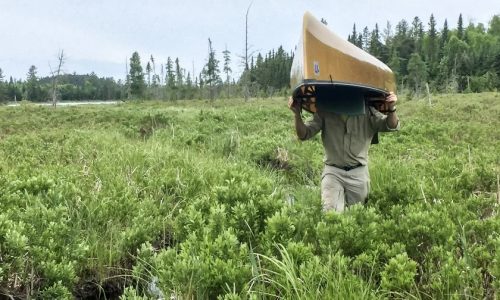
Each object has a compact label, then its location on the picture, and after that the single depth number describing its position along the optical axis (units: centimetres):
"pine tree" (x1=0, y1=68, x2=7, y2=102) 6759
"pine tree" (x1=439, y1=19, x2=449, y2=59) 7369
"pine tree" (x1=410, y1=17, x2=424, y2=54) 7914
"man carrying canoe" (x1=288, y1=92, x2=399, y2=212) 472
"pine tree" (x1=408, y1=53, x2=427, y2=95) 5547
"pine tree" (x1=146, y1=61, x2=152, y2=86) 8956
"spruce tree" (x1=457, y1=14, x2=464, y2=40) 8858
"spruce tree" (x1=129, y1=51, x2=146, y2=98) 6831
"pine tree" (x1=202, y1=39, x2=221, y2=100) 6075
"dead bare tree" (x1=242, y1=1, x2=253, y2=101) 4593
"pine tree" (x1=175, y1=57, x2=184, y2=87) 7781
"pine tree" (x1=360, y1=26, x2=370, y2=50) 8601
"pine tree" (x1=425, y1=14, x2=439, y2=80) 6744
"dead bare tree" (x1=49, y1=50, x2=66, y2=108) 5234
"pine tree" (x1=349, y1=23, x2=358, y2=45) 9106
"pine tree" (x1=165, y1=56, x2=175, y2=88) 7525
